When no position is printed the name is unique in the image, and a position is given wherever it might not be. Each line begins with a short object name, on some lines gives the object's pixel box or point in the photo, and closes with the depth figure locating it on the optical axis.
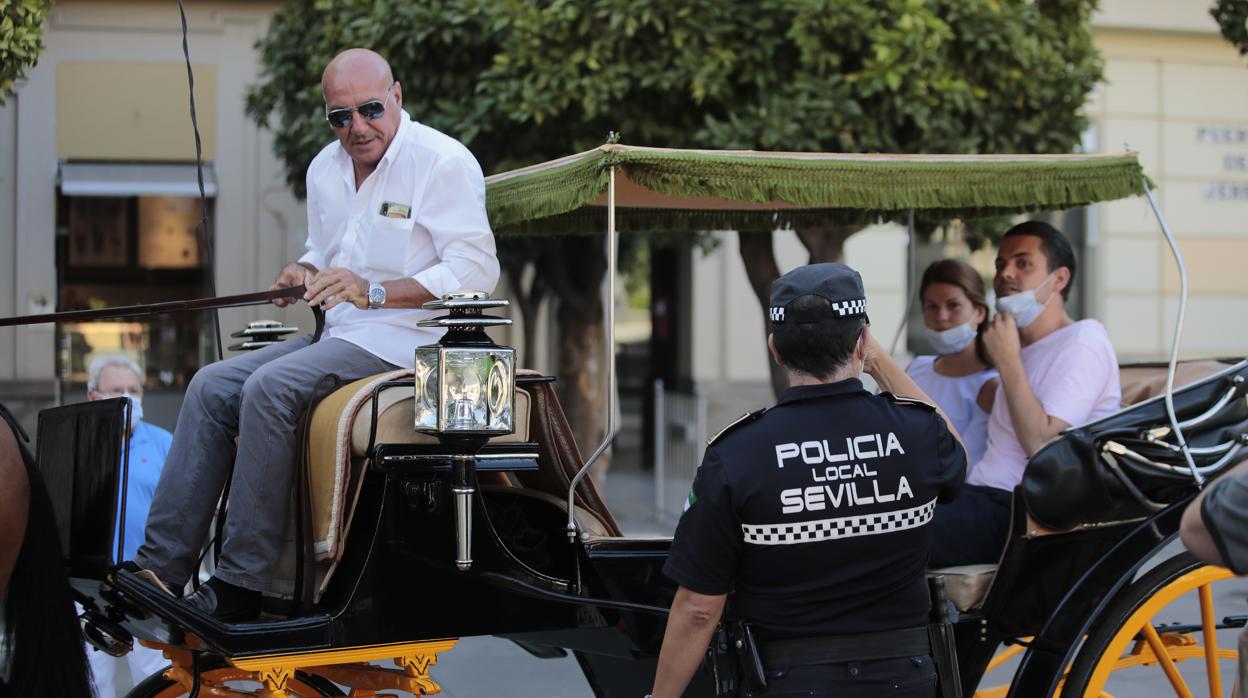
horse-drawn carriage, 3.22
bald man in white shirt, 3.30
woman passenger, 4.62
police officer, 2.63
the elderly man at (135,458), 4.83
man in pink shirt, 3.98
